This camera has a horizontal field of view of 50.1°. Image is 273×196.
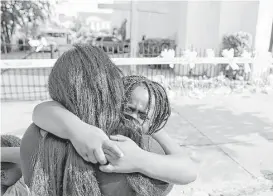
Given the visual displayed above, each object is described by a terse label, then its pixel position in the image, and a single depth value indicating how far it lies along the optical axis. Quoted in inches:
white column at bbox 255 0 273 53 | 334.6
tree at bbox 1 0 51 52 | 332.5
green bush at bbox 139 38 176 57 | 440.8
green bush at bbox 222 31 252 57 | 340.8
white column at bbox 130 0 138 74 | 322.0
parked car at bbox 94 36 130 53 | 757.3
